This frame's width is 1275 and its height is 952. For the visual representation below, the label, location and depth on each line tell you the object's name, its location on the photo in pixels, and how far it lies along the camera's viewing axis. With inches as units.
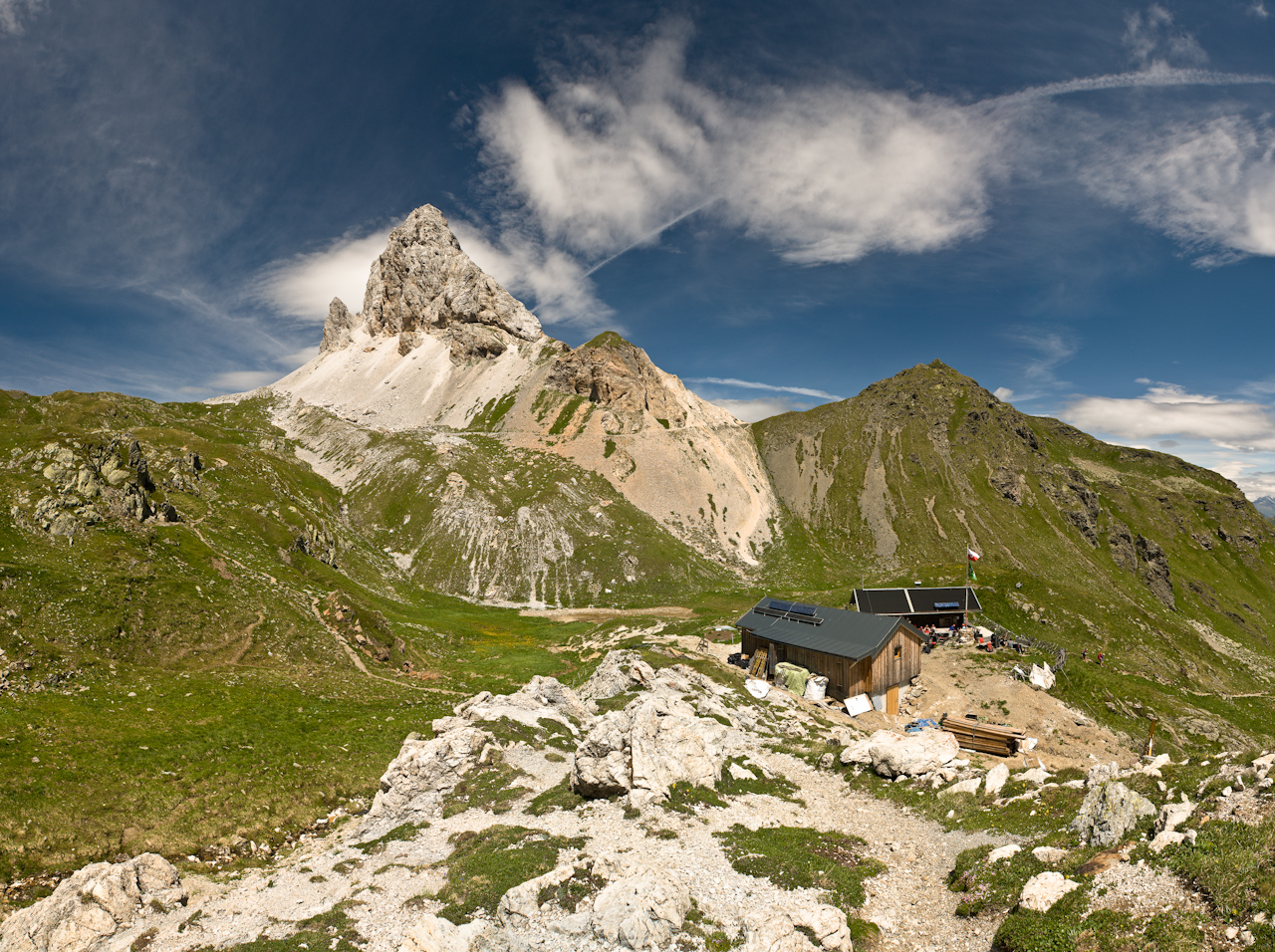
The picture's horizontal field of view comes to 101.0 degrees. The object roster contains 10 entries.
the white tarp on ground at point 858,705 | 1620.3
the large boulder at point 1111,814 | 611.8
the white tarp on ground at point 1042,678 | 1811.0
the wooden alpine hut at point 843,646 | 1675.7
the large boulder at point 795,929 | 552.1
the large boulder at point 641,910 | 566.9
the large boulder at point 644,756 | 924.6
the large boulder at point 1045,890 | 532.7
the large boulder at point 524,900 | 613.6
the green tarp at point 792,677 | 1726.1
